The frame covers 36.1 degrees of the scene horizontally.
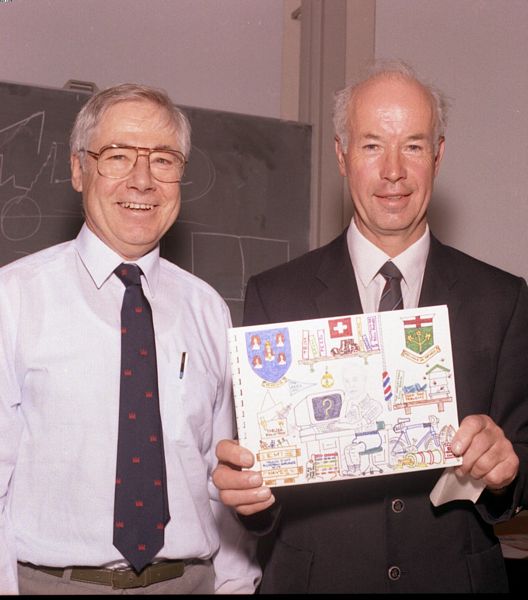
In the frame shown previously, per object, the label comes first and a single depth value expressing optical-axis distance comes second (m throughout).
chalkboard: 3.61
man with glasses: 2.07
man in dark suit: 2.08
